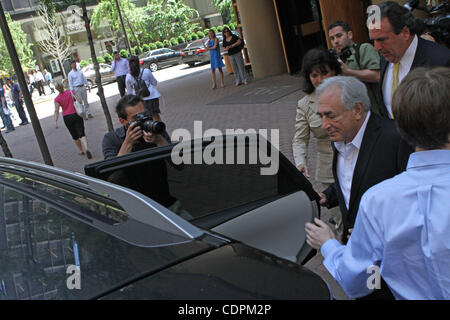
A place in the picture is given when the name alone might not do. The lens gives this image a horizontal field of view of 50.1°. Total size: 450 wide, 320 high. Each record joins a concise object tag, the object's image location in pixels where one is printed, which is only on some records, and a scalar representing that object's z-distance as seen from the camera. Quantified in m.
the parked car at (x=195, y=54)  29.03
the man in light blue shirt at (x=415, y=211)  1.50
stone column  16.00
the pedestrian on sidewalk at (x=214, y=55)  16.33
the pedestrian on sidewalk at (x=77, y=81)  15.77
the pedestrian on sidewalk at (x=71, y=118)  10.59
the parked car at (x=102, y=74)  31.67
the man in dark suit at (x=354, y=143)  2.43
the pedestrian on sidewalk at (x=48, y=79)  37.34
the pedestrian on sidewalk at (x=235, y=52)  15.70
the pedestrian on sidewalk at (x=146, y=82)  10.34
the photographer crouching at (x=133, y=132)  3.57
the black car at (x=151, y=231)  1.44
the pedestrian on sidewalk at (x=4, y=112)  18.52
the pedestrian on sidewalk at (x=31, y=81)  34.23
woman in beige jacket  3.70
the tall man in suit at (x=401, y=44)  3.47
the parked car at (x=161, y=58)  33.38
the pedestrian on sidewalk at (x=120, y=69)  16.36
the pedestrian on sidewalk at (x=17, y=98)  18.75
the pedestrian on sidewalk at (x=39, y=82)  34.09
